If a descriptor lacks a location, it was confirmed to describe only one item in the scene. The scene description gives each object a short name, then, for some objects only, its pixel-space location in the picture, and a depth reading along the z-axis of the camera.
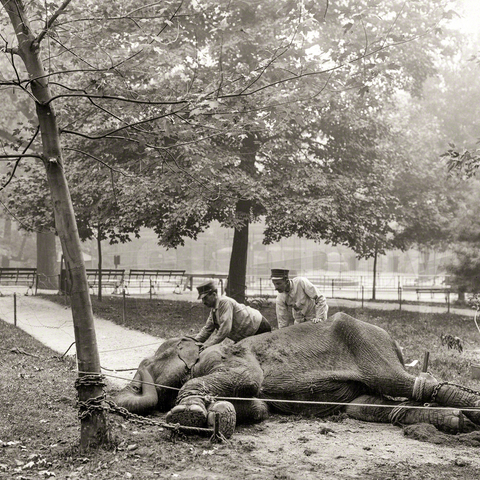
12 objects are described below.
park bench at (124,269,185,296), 31.57
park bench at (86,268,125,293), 28.80
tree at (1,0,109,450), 5.41
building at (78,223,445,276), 45.50
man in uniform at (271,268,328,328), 8.08
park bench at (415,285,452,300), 27.78
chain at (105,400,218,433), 5.54
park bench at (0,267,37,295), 30.04
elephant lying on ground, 6.09
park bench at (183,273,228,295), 30.00
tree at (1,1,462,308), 14.41
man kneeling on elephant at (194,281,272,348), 7.36
